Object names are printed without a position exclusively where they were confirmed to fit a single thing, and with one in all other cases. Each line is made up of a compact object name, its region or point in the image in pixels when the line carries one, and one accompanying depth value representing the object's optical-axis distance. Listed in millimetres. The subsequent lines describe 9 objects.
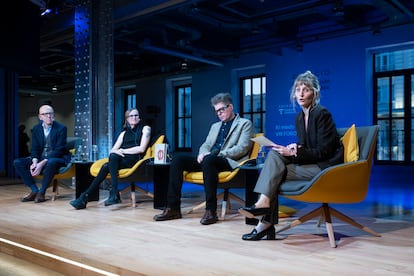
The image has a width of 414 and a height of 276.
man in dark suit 5184
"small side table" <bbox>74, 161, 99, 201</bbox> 4980
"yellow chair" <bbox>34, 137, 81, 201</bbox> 5203
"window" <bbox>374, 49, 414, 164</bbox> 9578
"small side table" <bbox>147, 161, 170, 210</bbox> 4422
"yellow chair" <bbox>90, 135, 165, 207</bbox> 4641
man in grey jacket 3646
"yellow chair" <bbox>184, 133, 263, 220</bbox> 3783
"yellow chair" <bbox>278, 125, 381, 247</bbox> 2760
